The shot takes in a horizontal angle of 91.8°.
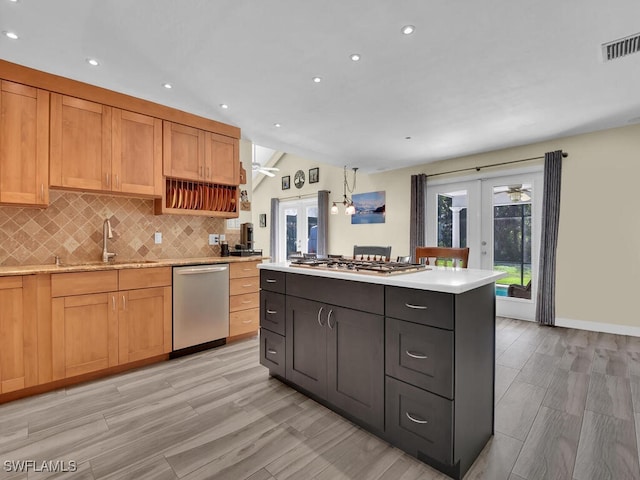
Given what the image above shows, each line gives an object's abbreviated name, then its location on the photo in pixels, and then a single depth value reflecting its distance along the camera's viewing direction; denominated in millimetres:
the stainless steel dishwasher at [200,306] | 2959
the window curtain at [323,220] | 7043
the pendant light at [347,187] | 6305
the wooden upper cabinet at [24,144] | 2314
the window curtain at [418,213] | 5422
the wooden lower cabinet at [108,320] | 2369
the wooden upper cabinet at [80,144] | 2527
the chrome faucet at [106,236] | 2966
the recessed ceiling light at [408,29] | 2043
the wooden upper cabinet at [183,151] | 3158
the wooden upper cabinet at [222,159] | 3489
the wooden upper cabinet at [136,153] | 2828
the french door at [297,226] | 7762
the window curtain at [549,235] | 4129
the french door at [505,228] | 4520
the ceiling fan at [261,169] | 6275
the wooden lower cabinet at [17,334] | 2154
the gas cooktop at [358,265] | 1889
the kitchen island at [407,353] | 1452
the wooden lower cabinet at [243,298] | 3381
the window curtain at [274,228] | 8281
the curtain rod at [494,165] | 4299
